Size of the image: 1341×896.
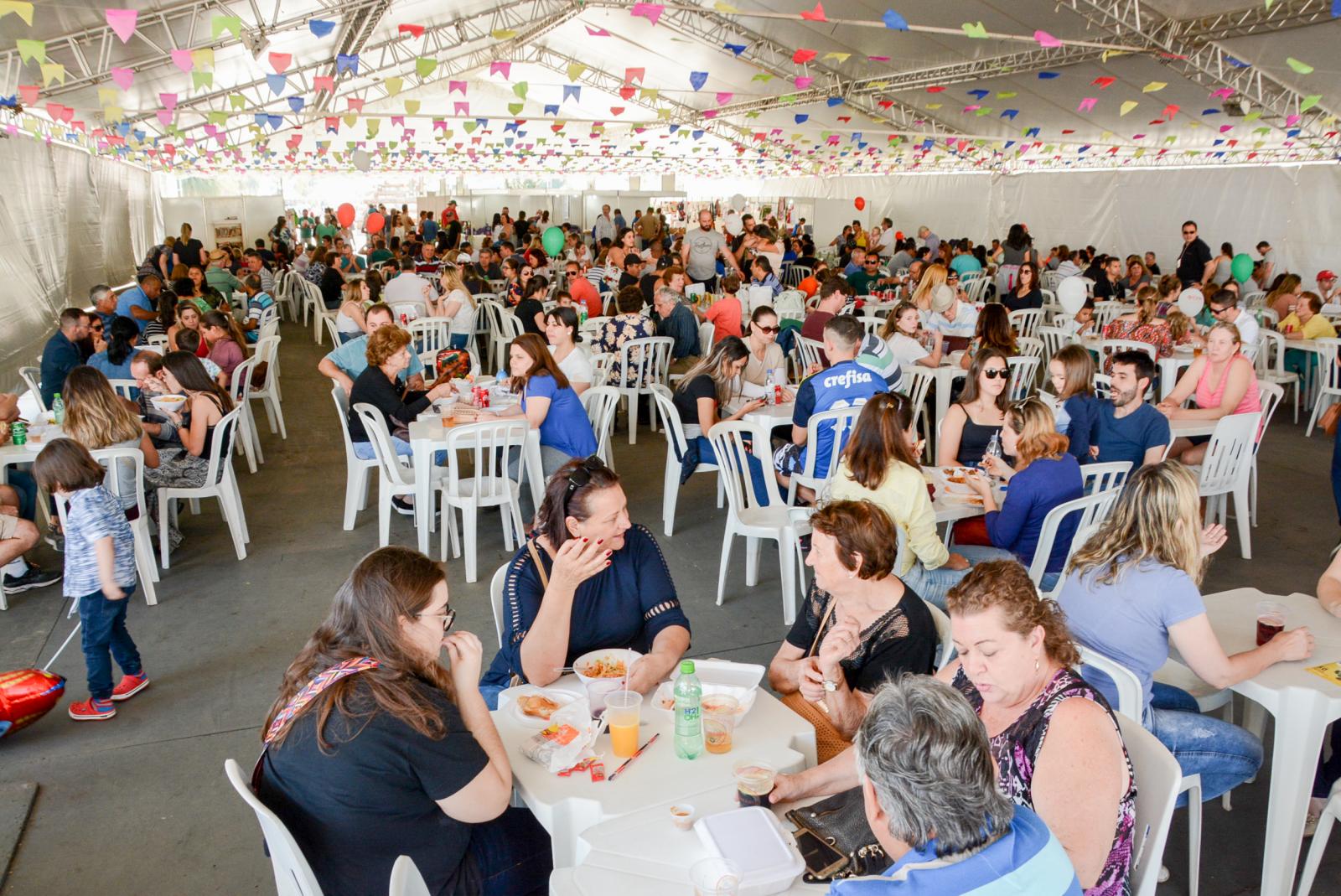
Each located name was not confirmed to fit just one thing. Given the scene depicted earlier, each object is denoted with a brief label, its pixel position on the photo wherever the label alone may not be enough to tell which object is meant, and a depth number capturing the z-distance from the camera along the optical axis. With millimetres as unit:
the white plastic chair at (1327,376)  7126
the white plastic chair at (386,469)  4770
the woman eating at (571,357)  5598
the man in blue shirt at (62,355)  6051
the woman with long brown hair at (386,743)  1641
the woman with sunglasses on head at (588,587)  2312
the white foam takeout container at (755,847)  1549
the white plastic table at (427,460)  4648
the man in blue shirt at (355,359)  5832
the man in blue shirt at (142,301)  7586
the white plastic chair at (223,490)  4680
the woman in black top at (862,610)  2303
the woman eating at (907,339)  6562
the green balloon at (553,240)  14164
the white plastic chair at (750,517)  4156
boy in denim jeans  3238
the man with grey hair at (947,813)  1270
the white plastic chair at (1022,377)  6552
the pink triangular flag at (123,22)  6111
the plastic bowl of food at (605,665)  2219
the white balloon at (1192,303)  8469
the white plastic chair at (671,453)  5039
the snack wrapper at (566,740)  1928
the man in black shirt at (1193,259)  11797
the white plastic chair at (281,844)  1543
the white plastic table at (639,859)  1564
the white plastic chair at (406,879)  1423
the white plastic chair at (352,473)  5242
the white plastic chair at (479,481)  4500
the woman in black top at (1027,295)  8977
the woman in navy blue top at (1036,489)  3441
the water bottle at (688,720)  1921
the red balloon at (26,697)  3164
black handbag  1624
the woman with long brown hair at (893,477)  3271
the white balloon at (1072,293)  8492
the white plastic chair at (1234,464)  4680
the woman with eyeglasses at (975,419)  4320
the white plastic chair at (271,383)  6891
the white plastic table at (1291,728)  2246
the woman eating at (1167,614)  2309
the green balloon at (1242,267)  11414
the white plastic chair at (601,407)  5416
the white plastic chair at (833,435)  4293
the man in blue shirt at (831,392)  4371
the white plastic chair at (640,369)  7008
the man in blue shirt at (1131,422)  4332
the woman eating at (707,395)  5090
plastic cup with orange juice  1950
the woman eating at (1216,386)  5012
